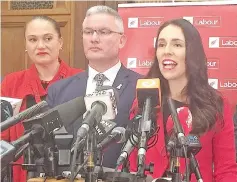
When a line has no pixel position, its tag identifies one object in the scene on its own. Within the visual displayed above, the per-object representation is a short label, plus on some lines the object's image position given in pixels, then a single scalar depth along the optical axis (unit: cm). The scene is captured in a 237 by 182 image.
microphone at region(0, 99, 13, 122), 122
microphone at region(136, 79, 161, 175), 119
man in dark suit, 204
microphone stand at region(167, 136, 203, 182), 121
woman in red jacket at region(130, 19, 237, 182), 171
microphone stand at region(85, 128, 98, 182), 114
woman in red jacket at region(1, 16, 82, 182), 230
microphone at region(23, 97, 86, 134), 117
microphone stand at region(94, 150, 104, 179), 122
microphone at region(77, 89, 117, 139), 118
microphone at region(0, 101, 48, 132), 111
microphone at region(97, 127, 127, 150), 125
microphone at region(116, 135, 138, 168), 122
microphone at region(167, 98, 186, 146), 118
